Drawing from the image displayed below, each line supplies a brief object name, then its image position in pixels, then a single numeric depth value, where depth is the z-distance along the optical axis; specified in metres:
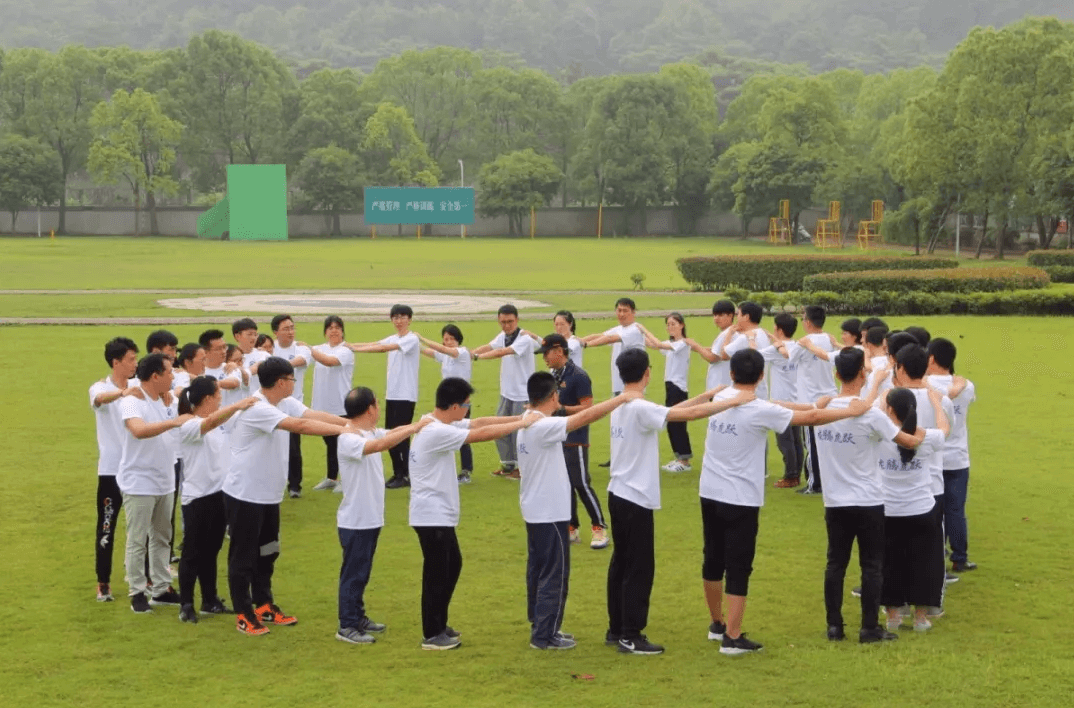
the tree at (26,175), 85.62
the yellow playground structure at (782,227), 79.44
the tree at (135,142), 87.75
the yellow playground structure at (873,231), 71.43
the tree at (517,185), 91.44
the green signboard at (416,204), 88.31
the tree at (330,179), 89.69
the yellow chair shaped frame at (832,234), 73.44
